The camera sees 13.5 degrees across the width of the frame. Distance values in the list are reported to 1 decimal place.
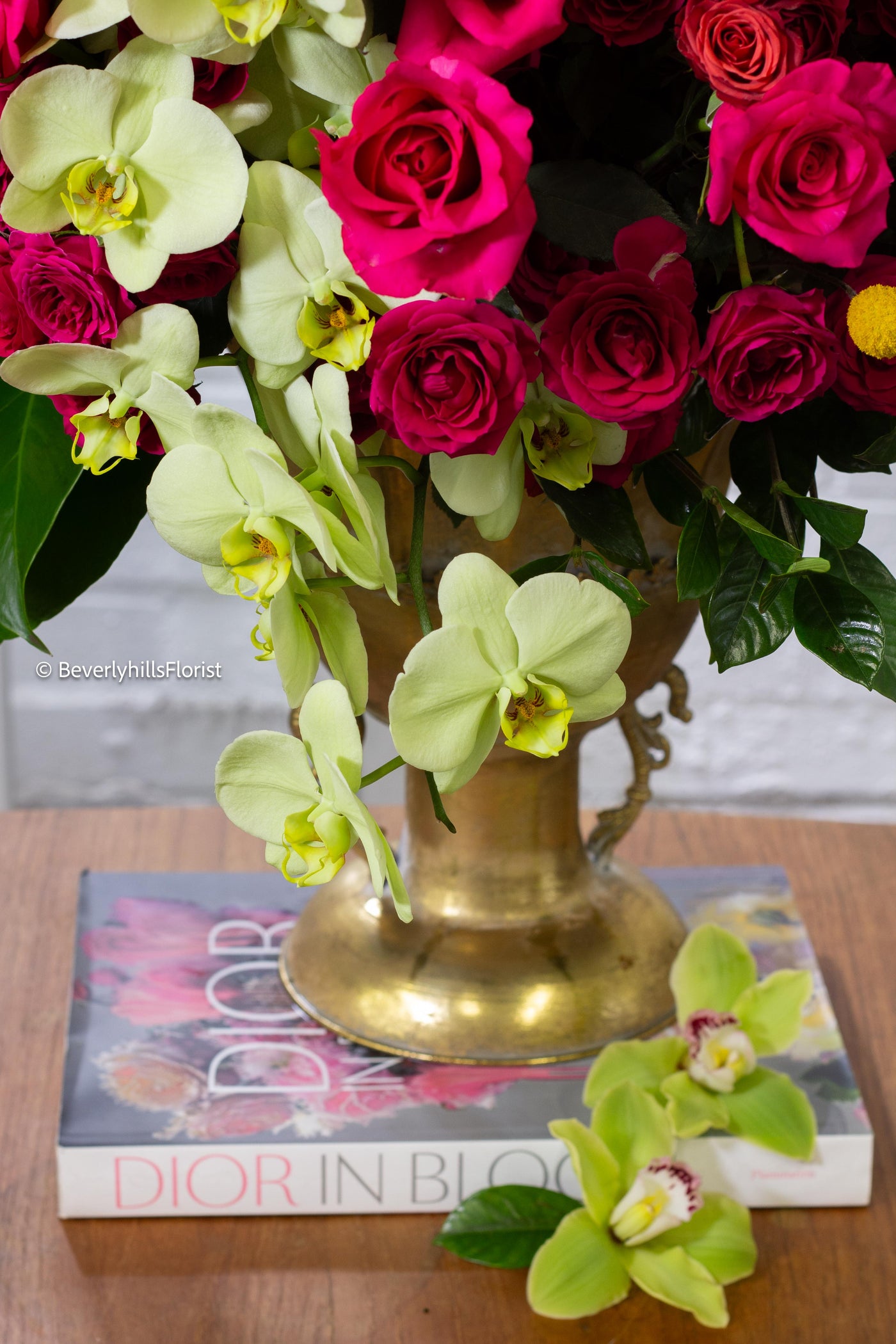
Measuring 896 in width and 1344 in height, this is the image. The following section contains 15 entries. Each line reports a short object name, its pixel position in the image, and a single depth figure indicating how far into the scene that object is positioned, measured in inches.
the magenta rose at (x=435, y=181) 43.5
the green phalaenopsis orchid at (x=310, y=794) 46.2
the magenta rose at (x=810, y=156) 43.9
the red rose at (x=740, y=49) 43.9
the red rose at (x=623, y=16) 44.7
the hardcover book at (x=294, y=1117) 53.1
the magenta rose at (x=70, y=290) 46.7
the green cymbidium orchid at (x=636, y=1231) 51.3
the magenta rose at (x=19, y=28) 45.2
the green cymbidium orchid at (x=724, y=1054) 53.4
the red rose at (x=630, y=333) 45.2
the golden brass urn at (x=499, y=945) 55.2
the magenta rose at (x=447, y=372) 44.7
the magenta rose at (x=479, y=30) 43.7
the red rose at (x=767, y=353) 45.3
